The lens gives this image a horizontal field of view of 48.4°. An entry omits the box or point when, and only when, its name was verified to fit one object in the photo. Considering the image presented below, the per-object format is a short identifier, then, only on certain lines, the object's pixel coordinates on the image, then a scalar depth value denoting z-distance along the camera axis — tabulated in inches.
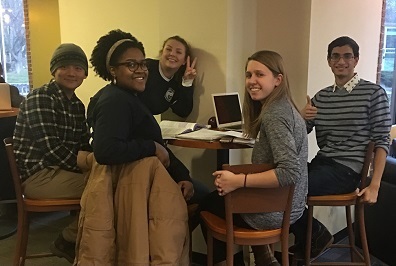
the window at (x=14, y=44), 248.2
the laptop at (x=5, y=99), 139.9
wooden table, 89.7
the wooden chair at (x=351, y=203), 90.4
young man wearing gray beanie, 88.7
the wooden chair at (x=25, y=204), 85.5
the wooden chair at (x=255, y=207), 70.3
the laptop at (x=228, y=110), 103.8
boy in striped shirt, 92.6
